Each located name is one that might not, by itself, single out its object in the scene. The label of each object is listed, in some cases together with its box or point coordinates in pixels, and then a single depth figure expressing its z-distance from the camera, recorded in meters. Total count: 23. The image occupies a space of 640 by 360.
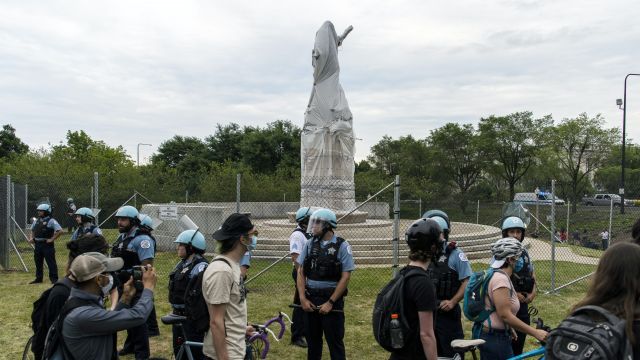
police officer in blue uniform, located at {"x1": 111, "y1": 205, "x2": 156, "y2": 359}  6.56
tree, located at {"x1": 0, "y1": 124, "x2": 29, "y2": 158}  53.03
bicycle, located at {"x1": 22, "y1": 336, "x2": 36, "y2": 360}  5.49
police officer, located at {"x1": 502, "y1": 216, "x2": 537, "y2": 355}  5.03
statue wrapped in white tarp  18.36
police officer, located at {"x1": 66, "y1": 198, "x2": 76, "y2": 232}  21.12
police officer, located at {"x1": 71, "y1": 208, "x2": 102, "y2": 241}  8.87
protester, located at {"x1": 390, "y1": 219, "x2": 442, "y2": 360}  3.13
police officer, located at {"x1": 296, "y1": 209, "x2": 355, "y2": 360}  5.27
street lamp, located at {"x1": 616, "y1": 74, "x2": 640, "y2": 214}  26.73
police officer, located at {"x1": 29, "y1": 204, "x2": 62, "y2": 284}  11.04
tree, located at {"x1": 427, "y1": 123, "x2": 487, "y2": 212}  46.06
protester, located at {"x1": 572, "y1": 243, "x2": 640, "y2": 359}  2.21
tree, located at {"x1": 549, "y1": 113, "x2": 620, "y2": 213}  38.62
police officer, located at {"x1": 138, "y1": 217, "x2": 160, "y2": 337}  6.89
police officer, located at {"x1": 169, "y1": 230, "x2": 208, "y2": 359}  5.29
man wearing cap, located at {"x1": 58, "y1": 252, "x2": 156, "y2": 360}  3.06
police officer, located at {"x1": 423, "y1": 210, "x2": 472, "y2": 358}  4.90
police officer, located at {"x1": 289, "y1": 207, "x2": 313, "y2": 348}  6.96
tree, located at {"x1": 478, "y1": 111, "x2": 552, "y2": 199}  42.81
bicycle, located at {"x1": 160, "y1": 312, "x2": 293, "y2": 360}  4.15
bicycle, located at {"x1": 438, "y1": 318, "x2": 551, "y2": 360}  3.77
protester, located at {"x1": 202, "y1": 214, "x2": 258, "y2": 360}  3.31
